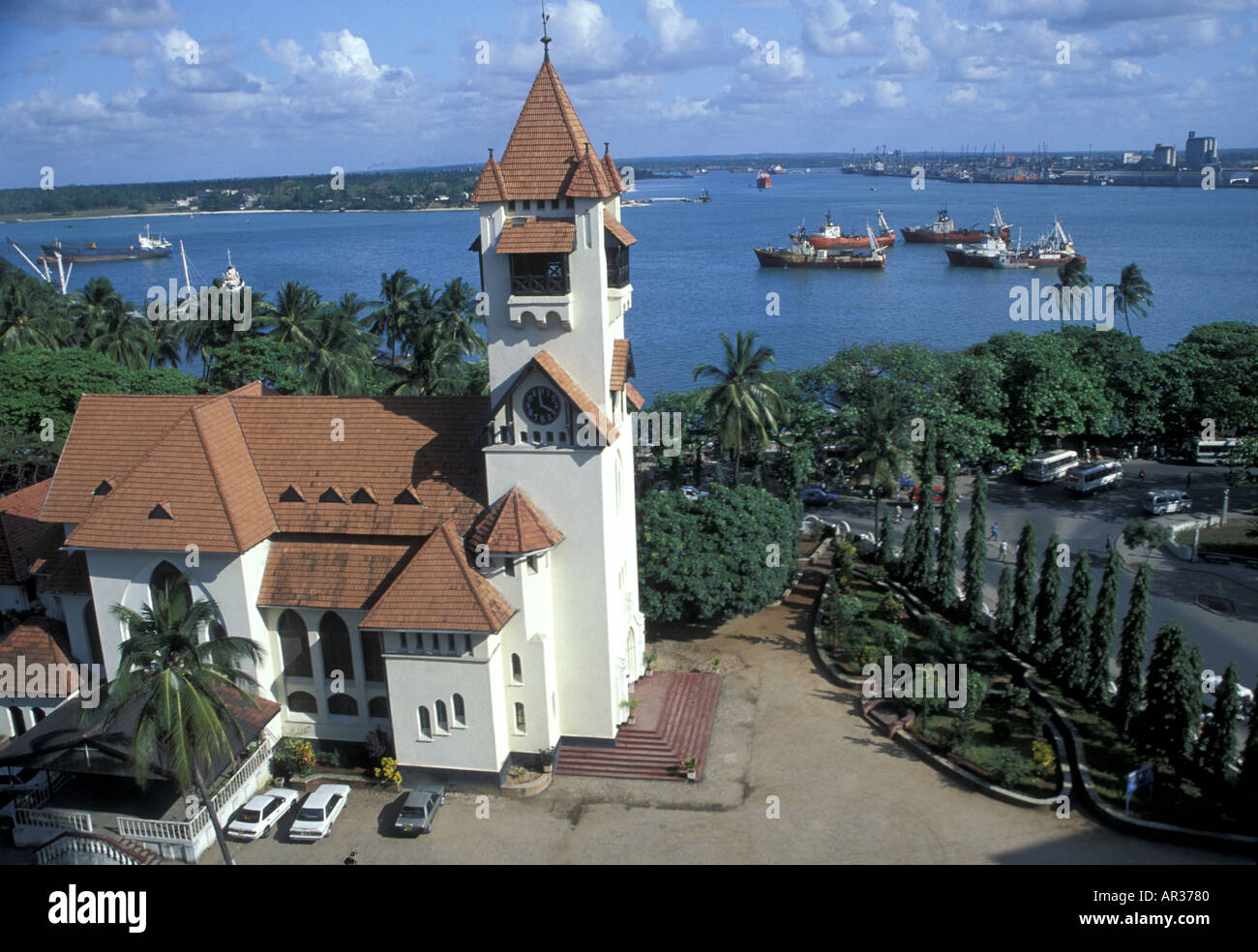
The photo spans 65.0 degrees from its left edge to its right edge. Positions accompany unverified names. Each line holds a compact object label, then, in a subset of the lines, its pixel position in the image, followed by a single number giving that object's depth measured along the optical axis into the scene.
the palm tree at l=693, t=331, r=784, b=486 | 48.03
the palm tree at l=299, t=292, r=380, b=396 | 51.97
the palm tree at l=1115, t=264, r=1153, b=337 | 81.75
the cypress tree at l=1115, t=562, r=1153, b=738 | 30.67
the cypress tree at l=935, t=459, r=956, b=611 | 39.88
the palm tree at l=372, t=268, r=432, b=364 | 66.06
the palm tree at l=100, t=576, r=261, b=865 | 23.20
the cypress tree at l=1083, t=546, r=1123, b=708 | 32.34
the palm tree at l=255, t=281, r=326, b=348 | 59.88
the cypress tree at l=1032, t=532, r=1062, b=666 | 34.69
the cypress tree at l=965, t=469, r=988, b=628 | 38.25
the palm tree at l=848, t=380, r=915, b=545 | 46.41
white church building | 28.62
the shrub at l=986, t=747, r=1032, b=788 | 28.80
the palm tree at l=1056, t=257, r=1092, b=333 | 88.19
